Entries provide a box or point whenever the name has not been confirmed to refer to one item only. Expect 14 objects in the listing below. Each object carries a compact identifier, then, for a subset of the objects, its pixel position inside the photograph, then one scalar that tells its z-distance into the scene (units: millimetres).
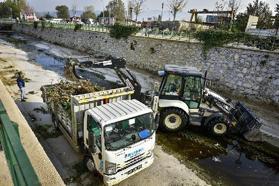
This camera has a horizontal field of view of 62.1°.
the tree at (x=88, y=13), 66750
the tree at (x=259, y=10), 32256
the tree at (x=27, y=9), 69575
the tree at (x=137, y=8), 39688
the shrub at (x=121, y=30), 24048
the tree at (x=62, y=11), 71875
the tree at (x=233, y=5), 27262
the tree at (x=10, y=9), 67450
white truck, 5961
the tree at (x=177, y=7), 33488
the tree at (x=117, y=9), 49500
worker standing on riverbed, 11816
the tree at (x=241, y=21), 23500
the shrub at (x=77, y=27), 33262
